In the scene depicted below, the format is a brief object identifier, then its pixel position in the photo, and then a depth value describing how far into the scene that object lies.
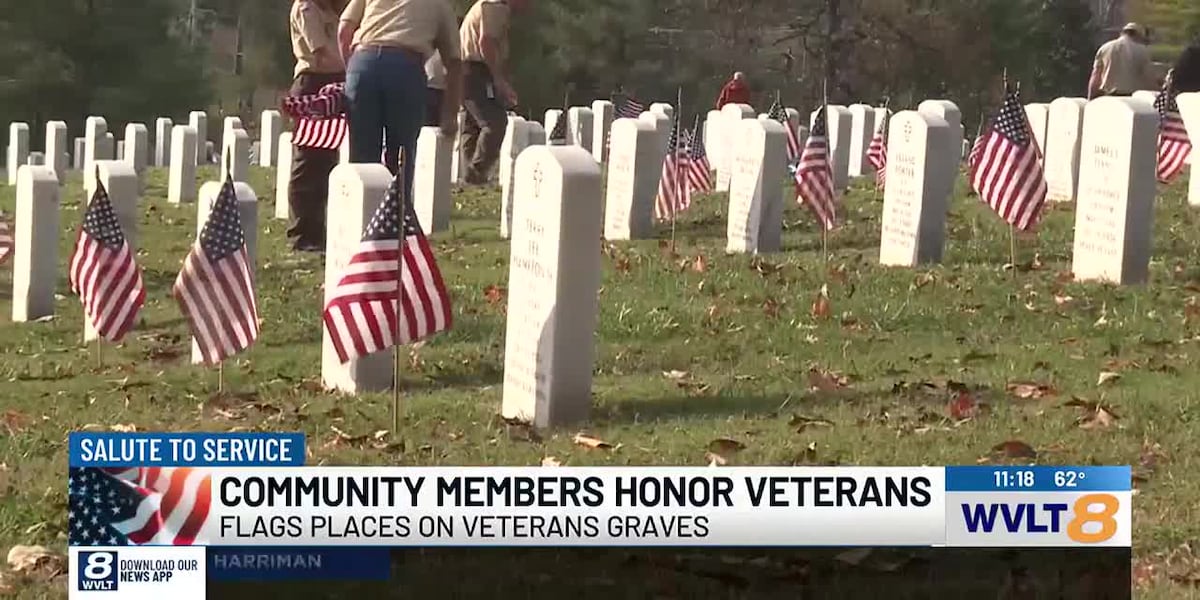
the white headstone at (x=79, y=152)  37.92
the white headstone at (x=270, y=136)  30.45
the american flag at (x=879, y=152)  22.30
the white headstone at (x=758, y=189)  15.31
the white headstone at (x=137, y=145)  27.39
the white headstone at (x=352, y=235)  10.43
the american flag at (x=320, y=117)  15.61
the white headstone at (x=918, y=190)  14.23
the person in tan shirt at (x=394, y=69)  13.97
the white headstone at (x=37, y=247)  14.34
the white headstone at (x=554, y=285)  9.06
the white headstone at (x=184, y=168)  23.92
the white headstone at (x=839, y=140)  23.00
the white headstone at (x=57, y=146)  29.50
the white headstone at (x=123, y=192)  13.82
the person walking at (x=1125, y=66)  24.73
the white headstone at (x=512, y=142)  20.39
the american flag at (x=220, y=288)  10.77
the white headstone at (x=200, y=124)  29.03
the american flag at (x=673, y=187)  17.05
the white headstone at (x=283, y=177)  20.22
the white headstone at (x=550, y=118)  26.35
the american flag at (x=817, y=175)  15.20
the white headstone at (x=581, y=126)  27.03
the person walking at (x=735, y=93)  32.21
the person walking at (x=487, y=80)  20.59
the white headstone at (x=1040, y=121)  21.20
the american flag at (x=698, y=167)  19.59
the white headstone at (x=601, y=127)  26.30
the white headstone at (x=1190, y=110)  19.47
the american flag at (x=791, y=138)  22.64
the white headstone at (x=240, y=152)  23.16
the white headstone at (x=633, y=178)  16.66
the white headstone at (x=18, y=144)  31.84
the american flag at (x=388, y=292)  9.29
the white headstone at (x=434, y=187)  17.81
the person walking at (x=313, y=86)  16.30
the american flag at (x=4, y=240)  15.23
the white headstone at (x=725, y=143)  21.44
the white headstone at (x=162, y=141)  32.19
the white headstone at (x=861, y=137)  25.41
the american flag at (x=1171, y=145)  19.06
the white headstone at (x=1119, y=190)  12.83
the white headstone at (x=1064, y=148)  18.66
